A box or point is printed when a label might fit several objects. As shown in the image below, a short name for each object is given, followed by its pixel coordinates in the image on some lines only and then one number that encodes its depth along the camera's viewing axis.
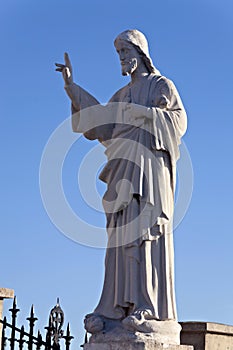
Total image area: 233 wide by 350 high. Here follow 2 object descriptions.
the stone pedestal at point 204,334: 13.33
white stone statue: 12.02
